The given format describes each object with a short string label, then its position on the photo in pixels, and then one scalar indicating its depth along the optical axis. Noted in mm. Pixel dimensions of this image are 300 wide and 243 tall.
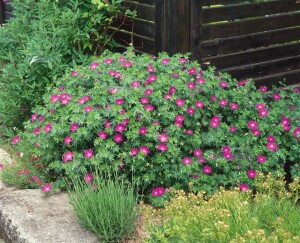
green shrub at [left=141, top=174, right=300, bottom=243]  3199
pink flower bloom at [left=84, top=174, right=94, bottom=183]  4161
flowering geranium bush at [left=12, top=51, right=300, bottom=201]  4281
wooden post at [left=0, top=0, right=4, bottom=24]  8609
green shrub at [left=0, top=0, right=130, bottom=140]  5598
